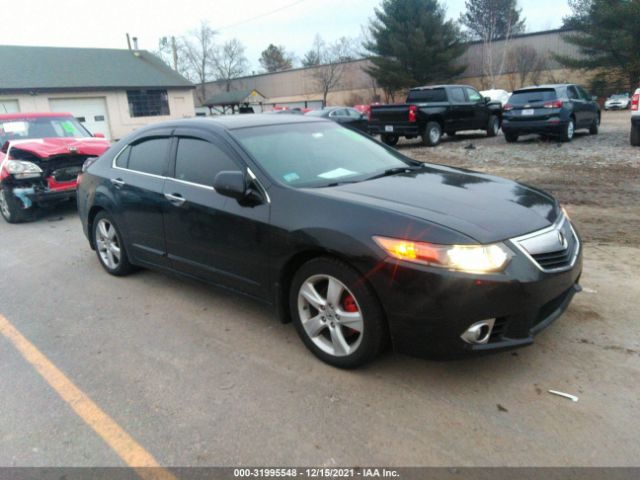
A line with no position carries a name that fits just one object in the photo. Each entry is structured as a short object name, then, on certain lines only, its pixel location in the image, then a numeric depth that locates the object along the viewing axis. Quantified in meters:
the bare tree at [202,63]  73.69
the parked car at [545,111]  13.80
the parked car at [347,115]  20.59
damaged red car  8.27
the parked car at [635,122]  12.12
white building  30.31
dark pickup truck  15.71
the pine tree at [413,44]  44.88
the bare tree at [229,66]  74.56
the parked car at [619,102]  36.59
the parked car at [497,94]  34.16
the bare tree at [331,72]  61.97
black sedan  2.84
